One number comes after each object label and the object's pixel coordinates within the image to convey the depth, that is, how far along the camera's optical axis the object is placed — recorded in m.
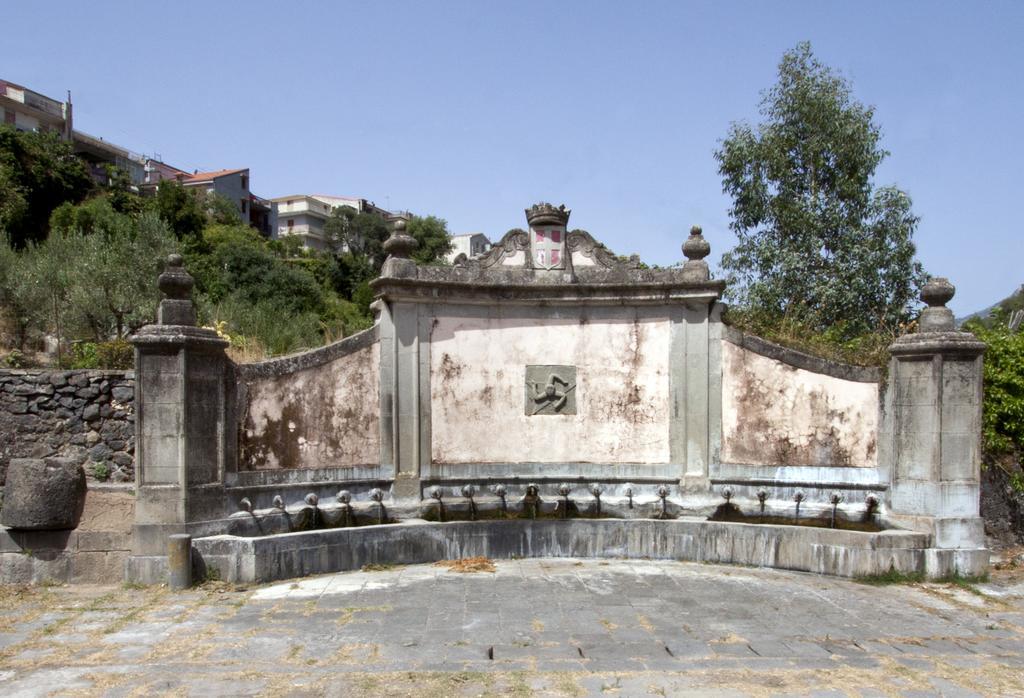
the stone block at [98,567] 8.20
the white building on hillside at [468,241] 67.19
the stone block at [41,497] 8.11
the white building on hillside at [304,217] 76.06
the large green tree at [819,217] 17.00
